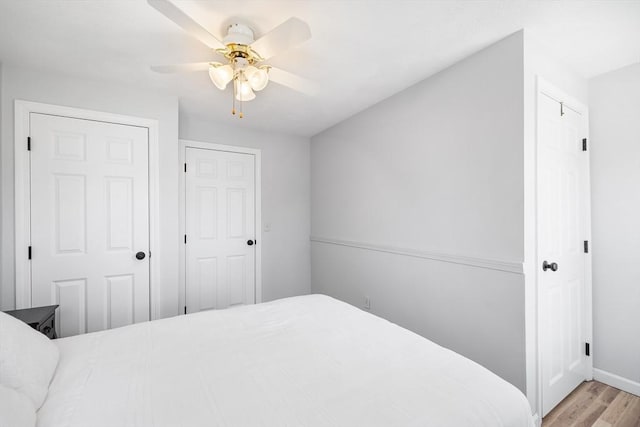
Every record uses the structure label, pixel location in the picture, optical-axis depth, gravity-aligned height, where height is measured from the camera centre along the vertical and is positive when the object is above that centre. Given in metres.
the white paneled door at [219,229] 3.23 -0.17
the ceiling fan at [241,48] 1.33 +0.90
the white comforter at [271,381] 0.88 -0.62
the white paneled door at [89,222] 2.21 -0.05
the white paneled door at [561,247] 1.85 -0.25
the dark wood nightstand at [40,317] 1.75 -0.64
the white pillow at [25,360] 0.91 -0.51
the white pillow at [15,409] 0.72 -0.52
